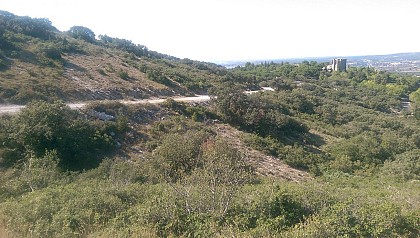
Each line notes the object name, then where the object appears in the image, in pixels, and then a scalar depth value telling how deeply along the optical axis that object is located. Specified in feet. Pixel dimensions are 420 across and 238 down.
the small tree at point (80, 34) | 147.50
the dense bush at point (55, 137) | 42.75
